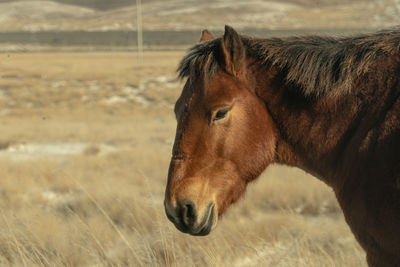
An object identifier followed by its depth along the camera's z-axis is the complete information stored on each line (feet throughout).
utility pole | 223.51
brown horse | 17.34
